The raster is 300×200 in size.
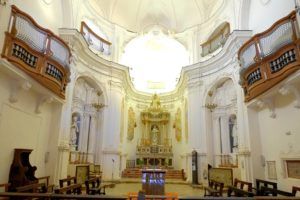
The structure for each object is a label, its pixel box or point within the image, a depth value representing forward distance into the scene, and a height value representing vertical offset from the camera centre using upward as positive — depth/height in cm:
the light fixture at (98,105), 1388 +300
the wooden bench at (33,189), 499 -74
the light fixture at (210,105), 1323 +296
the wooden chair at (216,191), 734 -94
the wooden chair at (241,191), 540 -73
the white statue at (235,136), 1171 +120
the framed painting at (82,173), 858 -55
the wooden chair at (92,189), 746 -96
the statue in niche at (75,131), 1201 +133
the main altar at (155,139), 1689 +148
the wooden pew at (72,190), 491 -76
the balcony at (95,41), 1293 +670
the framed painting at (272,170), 799 -28
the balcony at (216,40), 1286 +671
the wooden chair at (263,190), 648 -80
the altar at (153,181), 837 -75
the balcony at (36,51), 626 +300
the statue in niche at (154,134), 1789 +185
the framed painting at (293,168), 684 -19
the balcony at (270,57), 606 +288
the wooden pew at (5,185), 596 -70
